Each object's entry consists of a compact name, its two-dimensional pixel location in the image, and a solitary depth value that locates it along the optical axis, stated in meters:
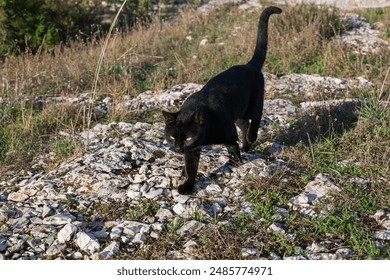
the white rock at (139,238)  3.53
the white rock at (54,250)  3.43
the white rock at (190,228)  3.58
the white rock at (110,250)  3.39
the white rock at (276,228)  3.53
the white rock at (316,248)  3.34
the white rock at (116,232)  3.60
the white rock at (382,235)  3.39
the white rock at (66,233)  3.55
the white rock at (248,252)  3.32
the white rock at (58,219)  3.79
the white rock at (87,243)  3.46
